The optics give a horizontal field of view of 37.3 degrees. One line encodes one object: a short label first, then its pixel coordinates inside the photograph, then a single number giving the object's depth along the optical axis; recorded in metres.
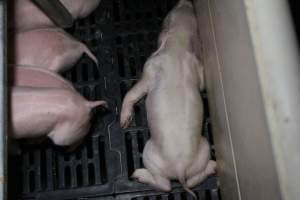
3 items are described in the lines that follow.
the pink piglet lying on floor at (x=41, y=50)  1.19
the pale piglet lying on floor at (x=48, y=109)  1.03
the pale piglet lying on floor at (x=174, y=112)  1.08
